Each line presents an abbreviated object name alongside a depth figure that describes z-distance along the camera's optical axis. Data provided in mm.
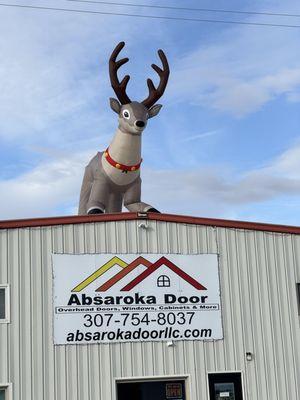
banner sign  15320
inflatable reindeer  18562
